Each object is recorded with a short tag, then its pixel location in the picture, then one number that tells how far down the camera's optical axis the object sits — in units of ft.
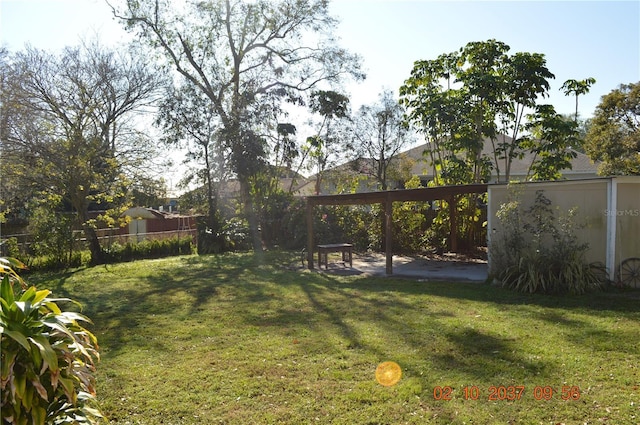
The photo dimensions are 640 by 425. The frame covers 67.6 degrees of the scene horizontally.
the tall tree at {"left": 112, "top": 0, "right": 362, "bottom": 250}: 63.16
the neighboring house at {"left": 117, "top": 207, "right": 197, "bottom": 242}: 59.69
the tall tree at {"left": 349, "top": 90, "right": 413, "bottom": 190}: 78.79
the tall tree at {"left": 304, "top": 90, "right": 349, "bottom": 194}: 71.41
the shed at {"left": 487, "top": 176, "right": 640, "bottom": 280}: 28.53
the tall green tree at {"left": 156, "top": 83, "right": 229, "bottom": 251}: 62.95
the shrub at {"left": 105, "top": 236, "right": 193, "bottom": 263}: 52.43
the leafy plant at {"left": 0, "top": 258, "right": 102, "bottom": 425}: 7.23
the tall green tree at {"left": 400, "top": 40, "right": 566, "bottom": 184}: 45.80
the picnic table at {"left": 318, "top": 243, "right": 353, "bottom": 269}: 41.73
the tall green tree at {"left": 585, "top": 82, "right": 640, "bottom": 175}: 60.95
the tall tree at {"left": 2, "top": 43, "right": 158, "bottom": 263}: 47.70
